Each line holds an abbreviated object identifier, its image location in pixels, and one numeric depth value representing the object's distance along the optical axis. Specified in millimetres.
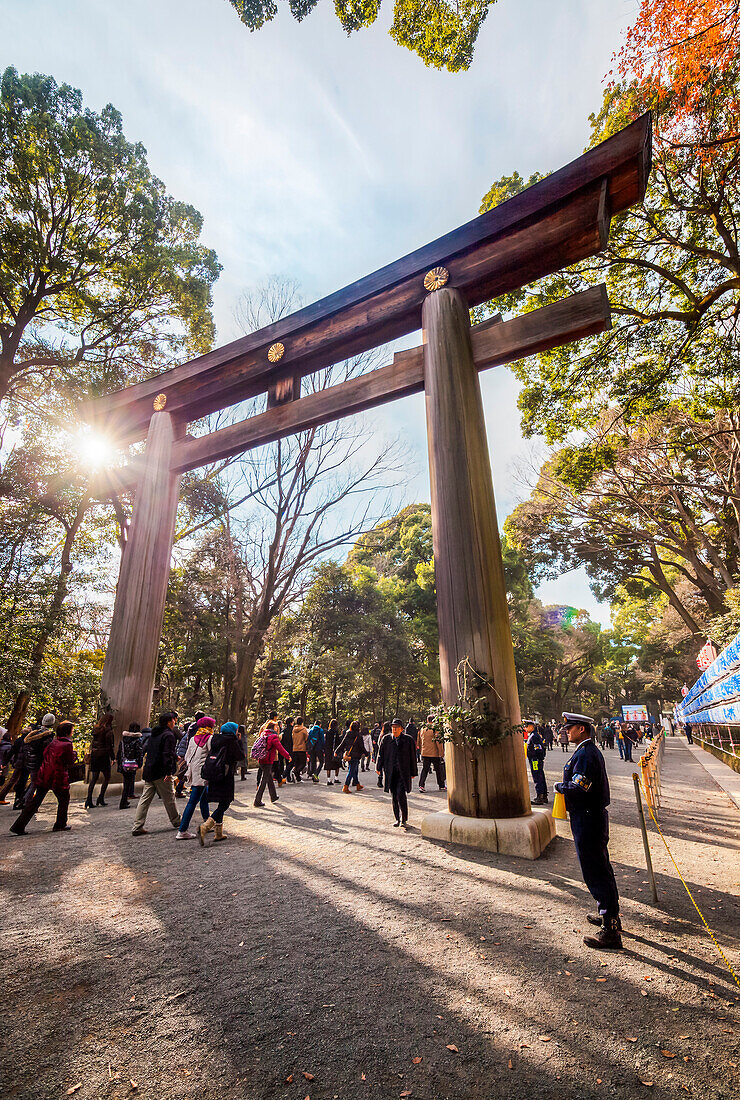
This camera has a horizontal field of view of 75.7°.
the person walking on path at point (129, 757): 8812
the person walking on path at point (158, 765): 6320
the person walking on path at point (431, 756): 10750
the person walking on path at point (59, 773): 6609
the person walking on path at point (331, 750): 13656
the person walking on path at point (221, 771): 6035
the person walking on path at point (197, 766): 6230
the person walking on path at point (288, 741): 13719
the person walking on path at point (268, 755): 8734
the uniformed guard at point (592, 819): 3449
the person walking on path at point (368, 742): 14295
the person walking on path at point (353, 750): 11320
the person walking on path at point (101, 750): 8719
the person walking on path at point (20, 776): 8625
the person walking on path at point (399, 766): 6629
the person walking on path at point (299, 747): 13141
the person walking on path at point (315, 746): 13809
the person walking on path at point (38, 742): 7520
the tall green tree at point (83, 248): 11742
